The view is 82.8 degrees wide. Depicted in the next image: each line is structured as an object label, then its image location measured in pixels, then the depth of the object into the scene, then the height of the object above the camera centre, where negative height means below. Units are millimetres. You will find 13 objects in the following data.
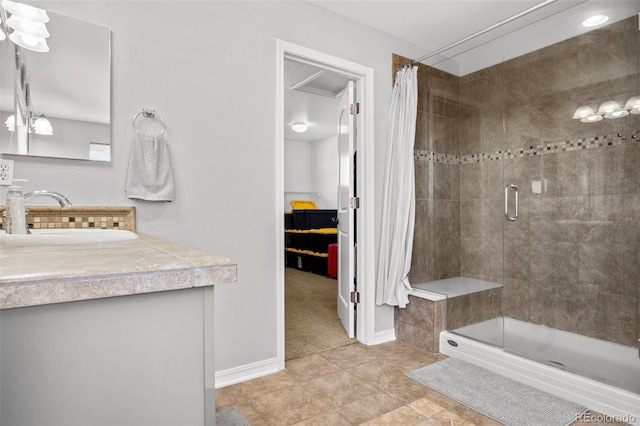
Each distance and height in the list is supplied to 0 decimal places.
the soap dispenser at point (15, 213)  1350 +13
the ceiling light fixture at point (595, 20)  2256 +1214
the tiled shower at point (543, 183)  2271 +228
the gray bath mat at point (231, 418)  1750 -1005
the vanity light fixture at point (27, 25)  1606 +862
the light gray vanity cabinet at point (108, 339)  585 -220
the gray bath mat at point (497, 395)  1795 -1013
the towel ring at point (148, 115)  1899 +536
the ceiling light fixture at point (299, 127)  6023 +1465
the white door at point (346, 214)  2955 +1
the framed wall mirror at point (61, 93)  1606 +577
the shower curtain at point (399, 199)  2830 +116
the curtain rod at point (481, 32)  2112 +1219
